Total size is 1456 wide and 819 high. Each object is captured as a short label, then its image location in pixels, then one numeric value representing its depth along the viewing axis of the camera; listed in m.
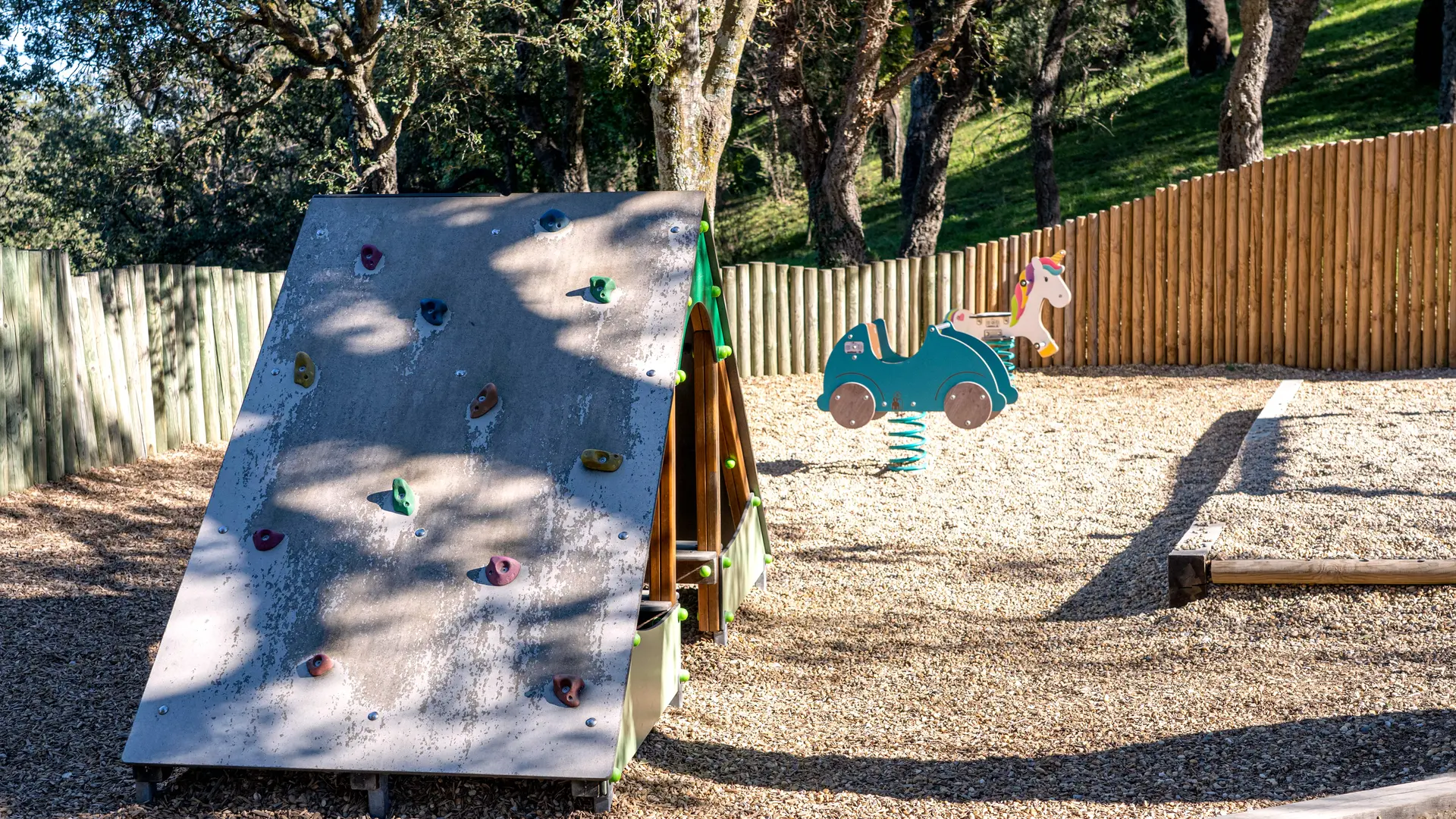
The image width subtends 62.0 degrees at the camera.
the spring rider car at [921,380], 8.65
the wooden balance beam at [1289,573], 5.05
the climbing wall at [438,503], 3.67
